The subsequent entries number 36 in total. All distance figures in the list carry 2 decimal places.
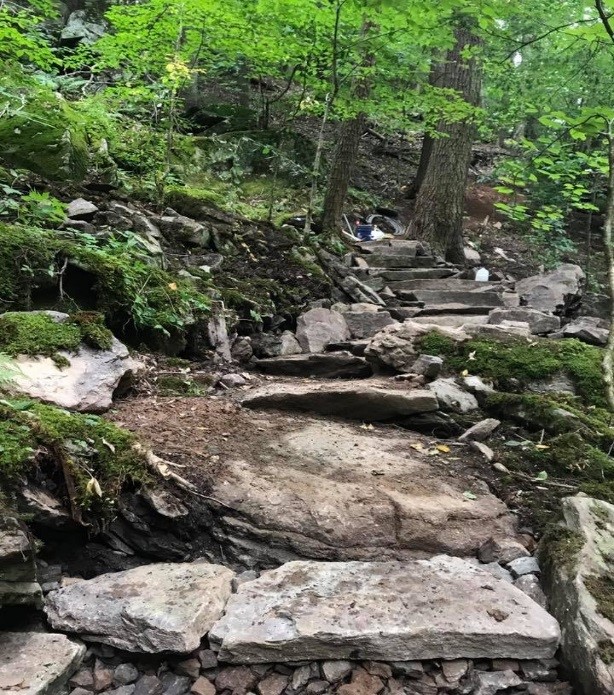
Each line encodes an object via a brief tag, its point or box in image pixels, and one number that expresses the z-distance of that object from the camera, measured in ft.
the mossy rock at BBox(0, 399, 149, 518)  7.55
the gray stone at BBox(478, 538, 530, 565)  8.70
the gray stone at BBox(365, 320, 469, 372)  16.50
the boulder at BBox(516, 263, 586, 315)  26.78
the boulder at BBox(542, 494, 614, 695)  6.32
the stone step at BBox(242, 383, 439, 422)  13.33
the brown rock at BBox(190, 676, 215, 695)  6.38
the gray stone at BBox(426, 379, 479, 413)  13.88
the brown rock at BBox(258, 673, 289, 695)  6.40
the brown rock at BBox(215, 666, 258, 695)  6.42
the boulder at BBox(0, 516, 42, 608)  6.43
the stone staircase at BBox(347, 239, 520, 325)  24.79
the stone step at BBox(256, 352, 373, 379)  17.39
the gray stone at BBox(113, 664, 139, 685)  6.51
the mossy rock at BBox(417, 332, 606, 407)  15.24
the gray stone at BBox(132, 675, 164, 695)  6.41
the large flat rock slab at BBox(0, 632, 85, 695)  5.79
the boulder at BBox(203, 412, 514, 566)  8.63
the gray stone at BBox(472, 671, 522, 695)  6.46
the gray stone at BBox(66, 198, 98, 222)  18.80
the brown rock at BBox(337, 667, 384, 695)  6.36
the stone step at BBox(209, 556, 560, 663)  6.60
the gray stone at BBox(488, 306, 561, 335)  21.67
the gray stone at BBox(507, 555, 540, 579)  8.40
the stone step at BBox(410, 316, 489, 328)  22.88
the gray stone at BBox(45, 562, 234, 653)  6.61
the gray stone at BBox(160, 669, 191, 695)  6.42
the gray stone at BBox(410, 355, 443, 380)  15.39
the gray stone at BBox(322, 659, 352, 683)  6.51
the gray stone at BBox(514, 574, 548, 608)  7.87
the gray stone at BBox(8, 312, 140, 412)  10.02
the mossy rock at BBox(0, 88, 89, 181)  21.77
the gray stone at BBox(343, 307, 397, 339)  22.26
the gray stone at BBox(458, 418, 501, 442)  12.64
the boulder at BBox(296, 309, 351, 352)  20.25
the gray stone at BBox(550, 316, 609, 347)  19.92
